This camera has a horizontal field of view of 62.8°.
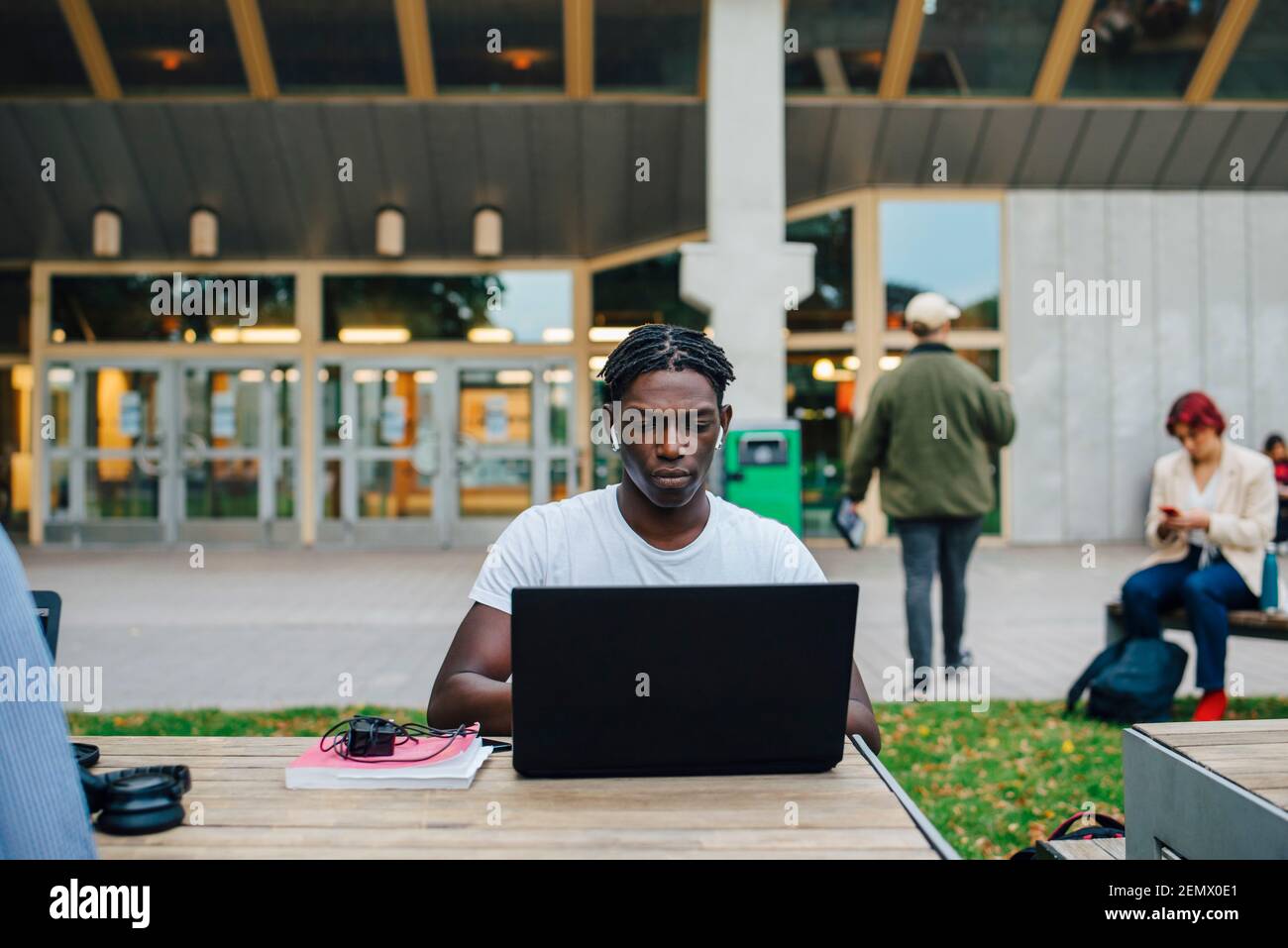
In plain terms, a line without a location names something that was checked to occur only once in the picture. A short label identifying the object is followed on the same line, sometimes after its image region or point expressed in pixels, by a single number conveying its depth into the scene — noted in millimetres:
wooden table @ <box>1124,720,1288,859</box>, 1647
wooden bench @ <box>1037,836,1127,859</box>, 2291
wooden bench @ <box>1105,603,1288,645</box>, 4527
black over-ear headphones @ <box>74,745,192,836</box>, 1421
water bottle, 4672
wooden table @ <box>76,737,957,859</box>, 1370
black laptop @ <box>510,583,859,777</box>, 1491
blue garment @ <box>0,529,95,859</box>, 1100
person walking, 5223
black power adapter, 1671
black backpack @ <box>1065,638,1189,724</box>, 4551
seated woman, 4586
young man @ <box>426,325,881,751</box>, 2107
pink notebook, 1610
